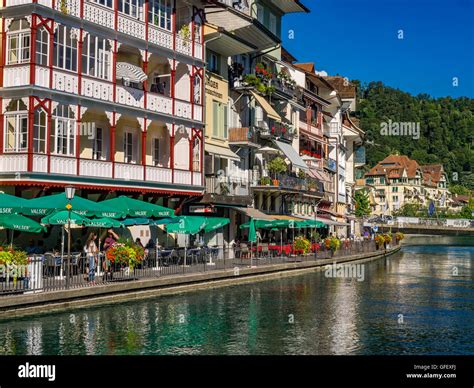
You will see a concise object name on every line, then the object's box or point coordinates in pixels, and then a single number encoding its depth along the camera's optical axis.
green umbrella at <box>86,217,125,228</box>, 29.95
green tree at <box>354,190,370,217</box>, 121.16
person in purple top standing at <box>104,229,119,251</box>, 31.37
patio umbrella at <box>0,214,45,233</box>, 26.73
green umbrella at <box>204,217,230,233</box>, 39.01
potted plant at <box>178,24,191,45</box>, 42.53
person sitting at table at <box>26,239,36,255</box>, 30.95
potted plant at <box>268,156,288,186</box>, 57.60
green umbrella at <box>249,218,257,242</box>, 43.94
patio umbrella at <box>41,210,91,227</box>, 27.92
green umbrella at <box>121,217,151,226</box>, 33.84
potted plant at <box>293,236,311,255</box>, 49.66
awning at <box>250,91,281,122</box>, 53.97
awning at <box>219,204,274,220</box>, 48.53
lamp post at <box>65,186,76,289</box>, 26.83
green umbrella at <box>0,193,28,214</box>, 27.09
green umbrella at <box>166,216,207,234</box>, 35.66
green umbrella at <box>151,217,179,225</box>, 35.25
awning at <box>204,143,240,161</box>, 47.50
